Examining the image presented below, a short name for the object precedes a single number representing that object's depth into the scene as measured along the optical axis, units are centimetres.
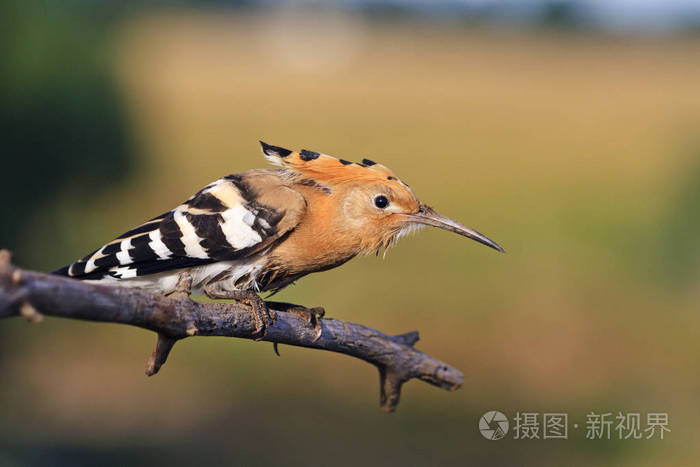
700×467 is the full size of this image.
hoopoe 441
